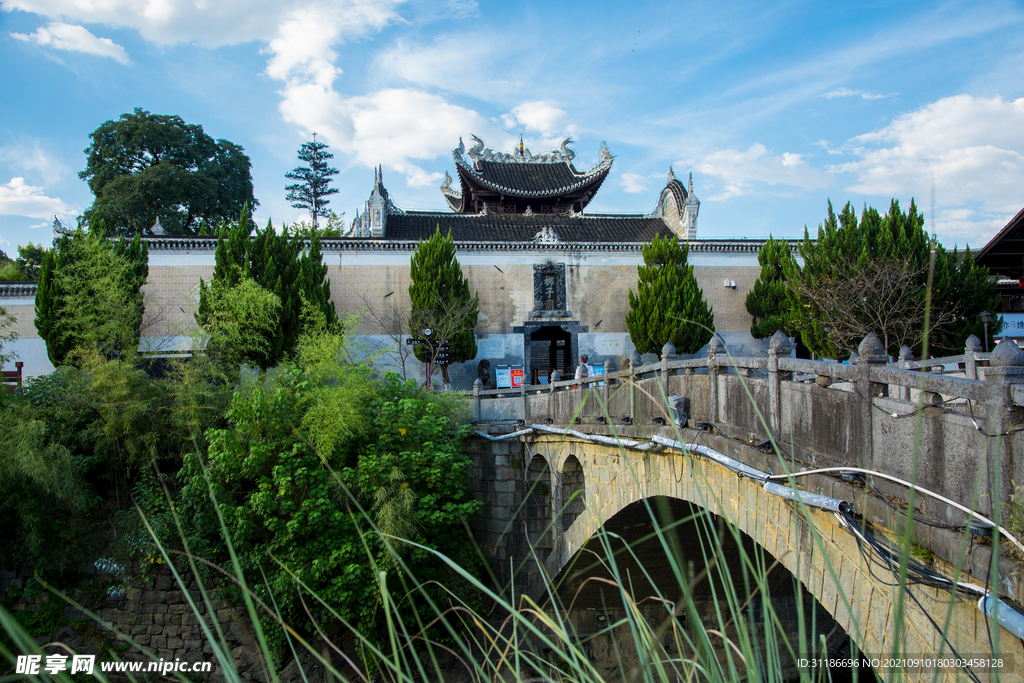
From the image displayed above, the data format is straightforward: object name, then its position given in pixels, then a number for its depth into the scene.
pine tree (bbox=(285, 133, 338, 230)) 34.69
